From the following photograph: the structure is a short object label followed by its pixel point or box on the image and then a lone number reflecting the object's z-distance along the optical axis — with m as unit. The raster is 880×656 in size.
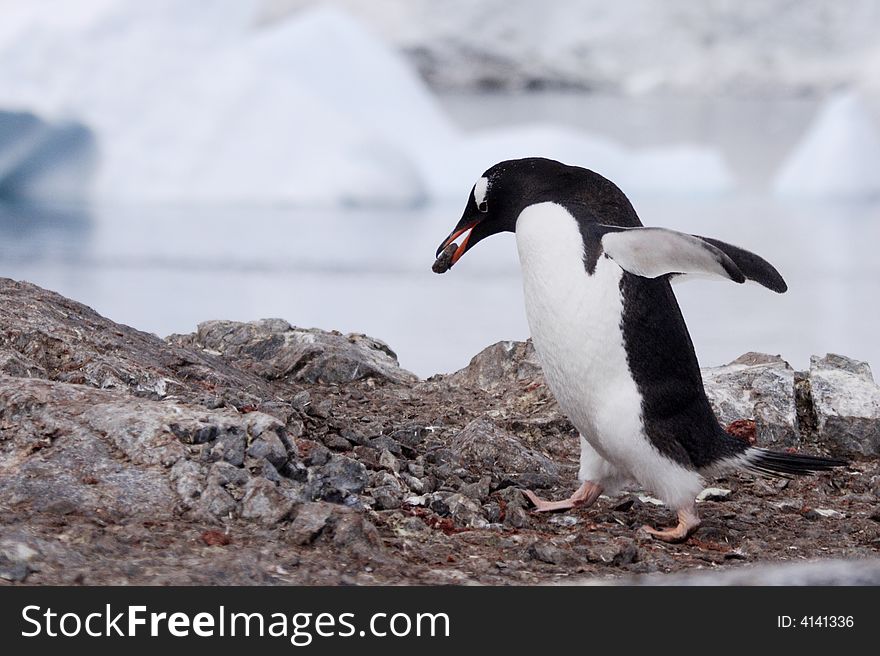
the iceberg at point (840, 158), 21.11
